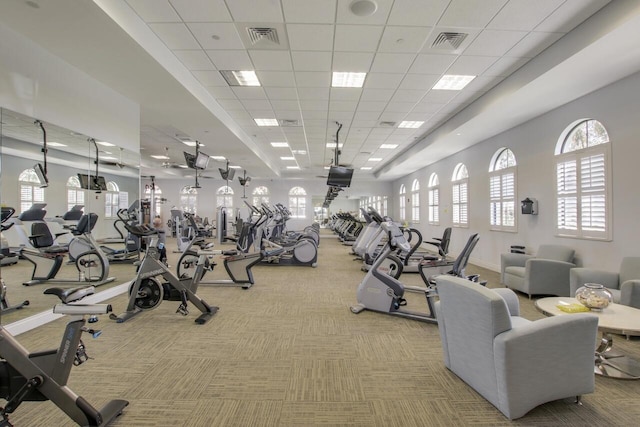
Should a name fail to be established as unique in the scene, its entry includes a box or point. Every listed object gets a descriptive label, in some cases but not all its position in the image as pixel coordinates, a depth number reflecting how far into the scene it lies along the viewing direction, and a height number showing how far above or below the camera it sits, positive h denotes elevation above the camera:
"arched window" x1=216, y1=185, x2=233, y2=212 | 17.38 +0.88
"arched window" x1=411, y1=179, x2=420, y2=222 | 13.11 +0.57
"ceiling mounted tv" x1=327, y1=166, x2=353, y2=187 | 8.15 +1.03
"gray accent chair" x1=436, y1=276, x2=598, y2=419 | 1.99 -0.93
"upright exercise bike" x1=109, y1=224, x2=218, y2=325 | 3.80 -0.99
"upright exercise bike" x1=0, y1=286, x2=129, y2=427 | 1.75 -0.91
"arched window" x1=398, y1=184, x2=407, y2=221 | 15.04 +0.55
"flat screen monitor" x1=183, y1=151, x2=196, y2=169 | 7.48 +1.32
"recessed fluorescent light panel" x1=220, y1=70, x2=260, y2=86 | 4.93 +2.25
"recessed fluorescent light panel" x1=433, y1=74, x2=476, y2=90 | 5.01 +2.22
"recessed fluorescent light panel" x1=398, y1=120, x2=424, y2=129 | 7.45 +2.22
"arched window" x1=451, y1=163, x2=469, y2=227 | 8.80 +0.55
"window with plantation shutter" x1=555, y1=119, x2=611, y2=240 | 4.55 +0.53
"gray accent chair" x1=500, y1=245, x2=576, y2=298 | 4.71 -0.95
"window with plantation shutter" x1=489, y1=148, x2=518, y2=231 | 6.74 +0.53
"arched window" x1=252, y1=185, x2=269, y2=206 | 17.92 +1.09
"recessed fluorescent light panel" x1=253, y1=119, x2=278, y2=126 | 7.41 +2.25
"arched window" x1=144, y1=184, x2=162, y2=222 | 17.15 +0.54
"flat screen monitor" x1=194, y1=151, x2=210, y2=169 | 7.53 +1.33
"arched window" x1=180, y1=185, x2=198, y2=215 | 17.48 +0.77
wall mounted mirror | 3.55 +0.22
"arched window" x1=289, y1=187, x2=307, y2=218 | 18.27 +0.69
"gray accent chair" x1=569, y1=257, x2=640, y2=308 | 3.41 -0.80
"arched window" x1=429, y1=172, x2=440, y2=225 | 10.88 +0.53
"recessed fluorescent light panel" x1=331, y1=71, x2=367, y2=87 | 4.94 +2.23
